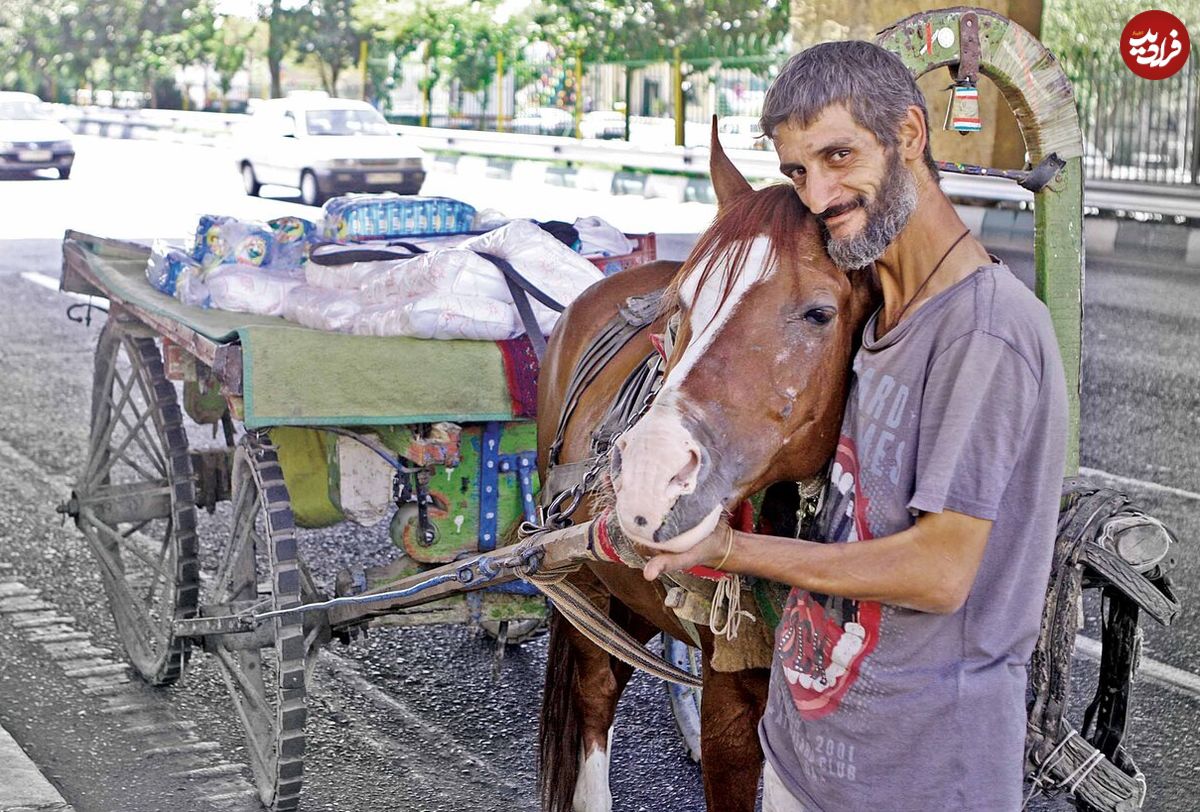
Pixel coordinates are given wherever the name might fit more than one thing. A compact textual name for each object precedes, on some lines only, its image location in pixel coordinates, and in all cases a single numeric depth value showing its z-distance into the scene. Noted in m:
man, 1.85
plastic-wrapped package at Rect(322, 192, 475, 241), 4.88
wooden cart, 3.68
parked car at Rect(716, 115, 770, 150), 25.18
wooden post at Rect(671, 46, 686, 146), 26.62
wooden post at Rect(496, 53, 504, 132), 34.44
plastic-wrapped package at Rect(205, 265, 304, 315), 4.41
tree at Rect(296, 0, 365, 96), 44.28
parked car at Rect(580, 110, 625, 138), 30.41
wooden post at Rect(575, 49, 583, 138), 30.06
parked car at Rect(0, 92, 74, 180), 27.08
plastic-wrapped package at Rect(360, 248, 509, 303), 3.88
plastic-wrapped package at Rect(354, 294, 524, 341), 3.84
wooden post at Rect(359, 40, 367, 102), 39.94
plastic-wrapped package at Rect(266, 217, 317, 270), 4.78
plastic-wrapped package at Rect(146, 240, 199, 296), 4.74
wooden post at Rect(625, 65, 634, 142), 29.60
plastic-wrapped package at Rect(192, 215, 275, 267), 4.69
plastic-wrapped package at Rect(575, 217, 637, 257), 4.71
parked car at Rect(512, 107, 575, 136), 32.66
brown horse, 1.85
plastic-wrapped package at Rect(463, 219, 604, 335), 4.10
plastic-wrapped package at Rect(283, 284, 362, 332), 4.03
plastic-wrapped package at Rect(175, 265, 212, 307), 4.46
